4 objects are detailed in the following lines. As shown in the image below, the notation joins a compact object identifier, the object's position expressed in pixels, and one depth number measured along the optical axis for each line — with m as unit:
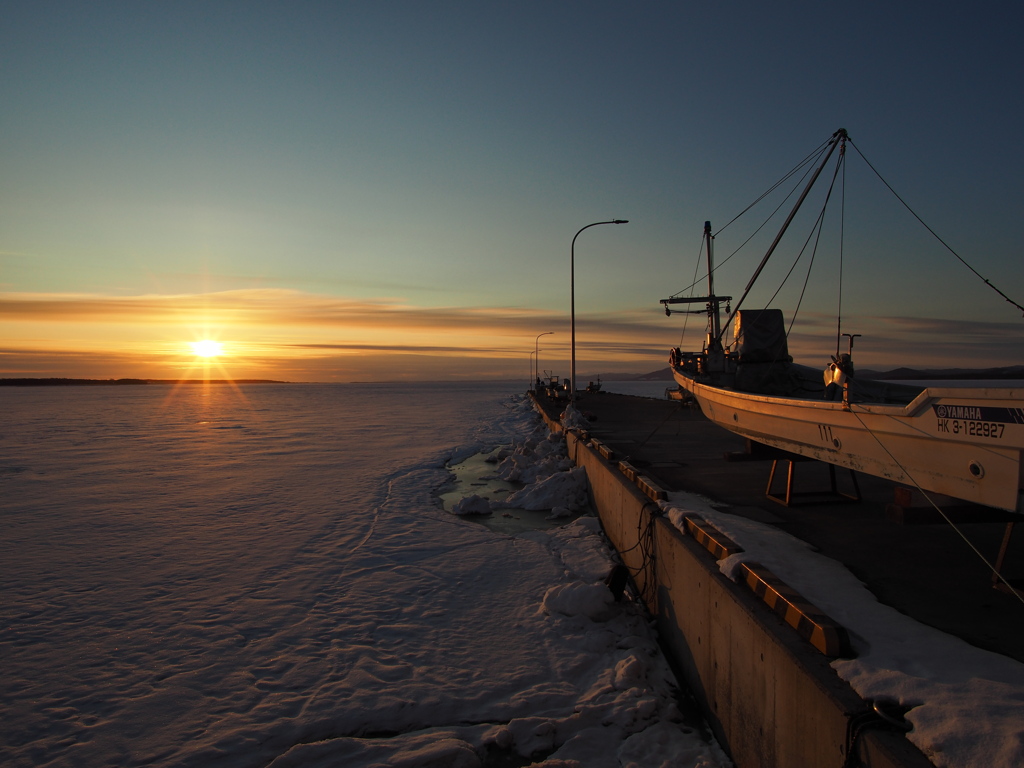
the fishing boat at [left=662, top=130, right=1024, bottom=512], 4.99
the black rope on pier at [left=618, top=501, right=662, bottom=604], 8.08
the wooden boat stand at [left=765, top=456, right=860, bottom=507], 8.88
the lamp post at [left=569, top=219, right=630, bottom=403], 30.81
